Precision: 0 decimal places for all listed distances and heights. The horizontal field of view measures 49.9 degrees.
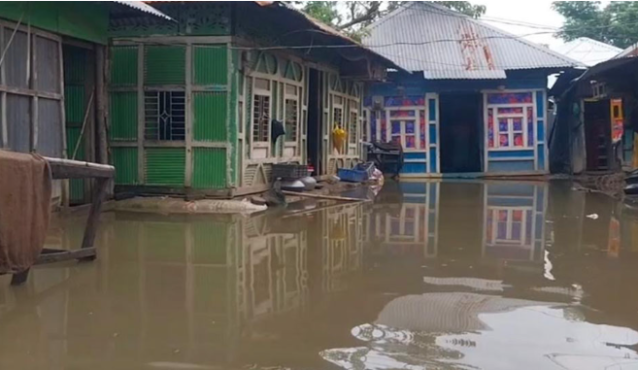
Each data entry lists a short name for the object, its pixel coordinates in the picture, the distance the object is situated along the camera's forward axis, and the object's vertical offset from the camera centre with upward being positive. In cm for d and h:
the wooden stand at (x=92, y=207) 562 -52
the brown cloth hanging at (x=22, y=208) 491 -45
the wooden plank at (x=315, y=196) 1305 -90
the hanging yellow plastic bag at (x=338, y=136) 1855 +36
